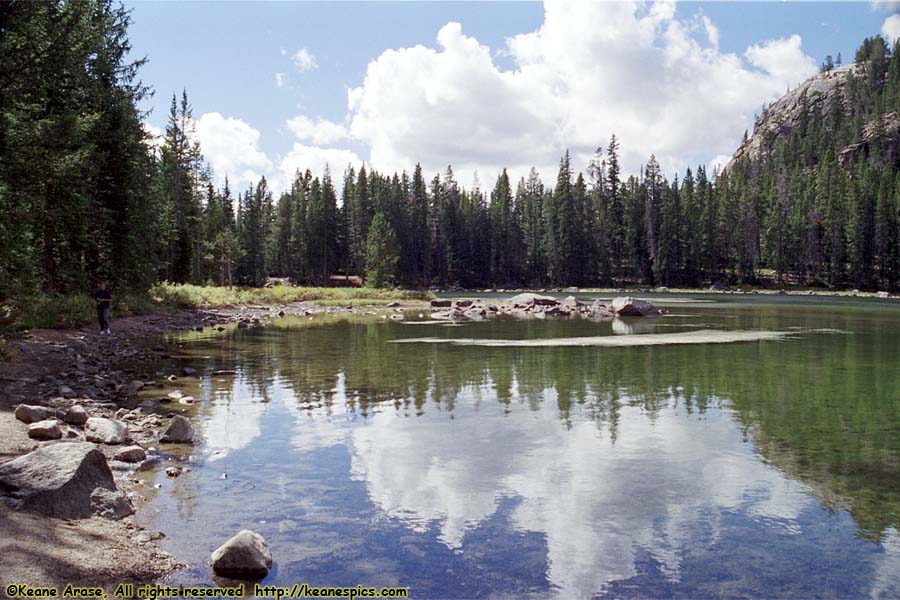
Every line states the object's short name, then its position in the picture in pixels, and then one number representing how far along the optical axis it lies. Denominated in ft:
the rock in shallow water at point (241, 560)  20.08
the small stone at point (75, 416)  37.70
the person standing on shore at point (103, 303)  86.38
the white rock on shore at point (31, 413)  36.01
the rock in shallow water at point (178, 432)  36.45
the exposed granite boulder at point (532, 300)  172.45
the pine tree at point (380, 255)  272.10
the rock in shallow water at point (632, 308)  156.76
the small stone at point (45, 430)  32.54
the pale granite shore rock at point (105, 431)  34.53
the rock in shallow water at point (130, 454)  31.73
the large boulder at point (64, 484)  21.94
